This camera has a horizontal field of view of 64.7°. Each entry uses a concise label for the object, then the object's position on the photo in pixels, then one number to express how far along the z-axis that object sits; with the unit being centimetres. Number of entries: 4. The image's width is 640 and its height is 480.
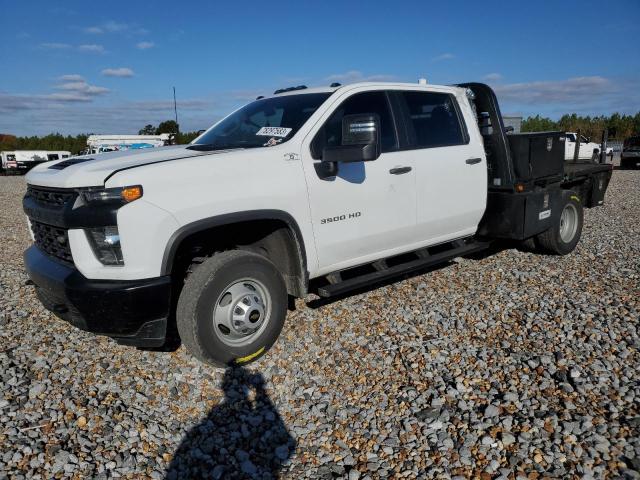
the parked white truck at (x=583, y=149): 1326
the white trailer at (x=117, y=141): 2664
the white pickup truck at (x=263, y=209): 310
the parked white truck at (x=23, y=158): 3009
